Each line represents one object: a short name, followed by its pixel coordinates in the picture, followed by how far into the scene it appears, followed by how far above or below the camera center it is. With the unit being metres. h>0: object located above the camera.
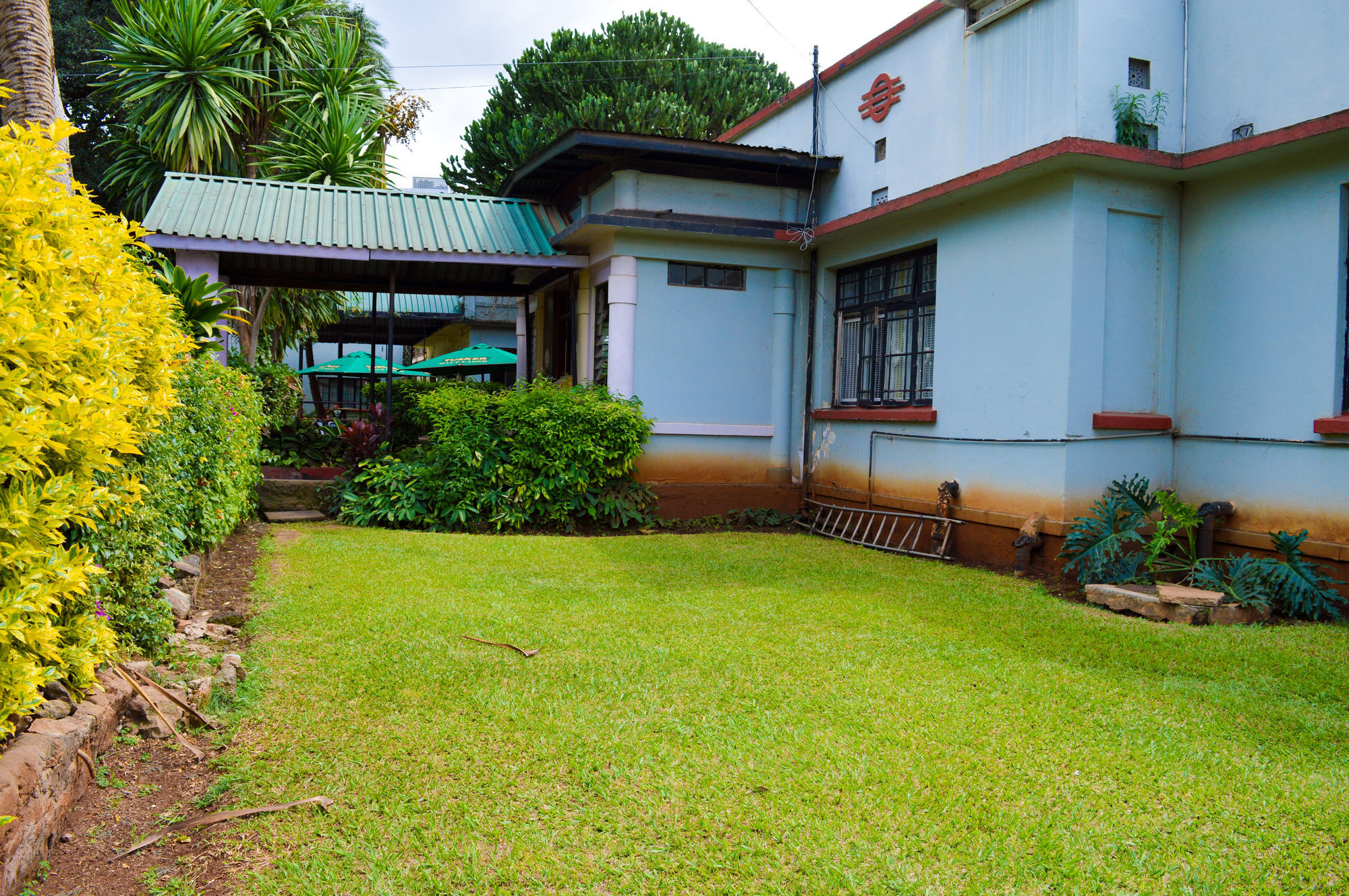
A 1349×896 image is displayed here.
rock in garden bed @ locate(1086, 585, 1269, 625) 6.04 -1.11
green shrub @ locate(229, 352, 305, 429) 11.54 +0.39
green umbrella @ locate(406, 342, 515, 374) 18.89 +1.34
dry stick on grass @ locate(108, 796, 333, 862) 2.93 -1.34
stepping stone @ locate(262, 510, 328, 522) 9.99 -1.06
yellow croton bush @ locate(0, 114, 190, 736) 2.56 +0.03
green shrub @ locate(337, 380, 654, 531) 9.87 -0.47
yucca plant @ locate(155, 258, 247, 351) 6.60 +0.85
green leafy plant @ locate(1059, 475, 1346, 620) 6.14 -0.86
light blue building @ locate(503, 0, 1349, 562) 6.79 +1.53
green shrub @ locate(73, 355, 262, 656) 3.98 -0.46
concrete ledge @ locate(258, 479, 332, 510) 10.19 -0.84
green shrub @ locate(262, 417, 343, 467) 11.79 -0.28
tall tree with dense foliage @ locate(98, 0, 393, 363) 14.16 +5.37
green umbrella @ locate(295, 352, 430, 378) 18.97 +1.19
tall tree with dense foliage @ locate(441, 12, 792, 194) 22.80 +8.89
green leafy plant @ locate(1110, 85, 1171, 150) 7.35 +2.65
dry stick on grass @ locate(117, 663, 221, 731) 3.79 -1.23
